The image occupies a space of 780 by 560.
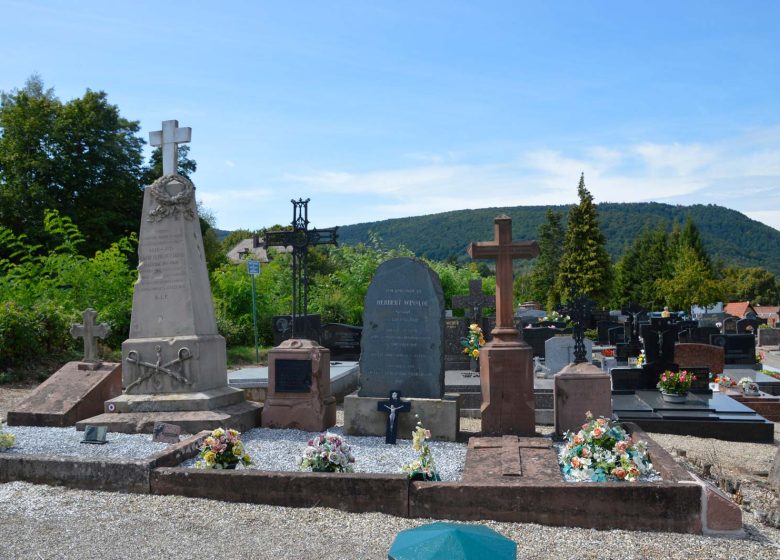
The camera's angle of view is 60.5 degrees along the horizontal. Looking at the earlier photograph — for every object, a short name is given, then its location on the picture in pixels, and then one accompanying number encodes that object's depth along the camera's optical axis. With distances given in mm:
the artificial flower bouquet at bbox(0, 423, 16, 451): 6879
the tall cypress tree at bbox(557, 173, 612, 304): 50125
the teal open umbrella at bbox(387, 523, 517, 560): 2145
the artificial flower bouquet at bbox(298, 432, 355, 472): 5848
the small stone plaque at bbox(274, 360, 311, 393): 8758
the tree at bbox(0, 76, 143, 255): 24656
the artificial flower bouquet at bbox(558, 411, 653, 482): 5703
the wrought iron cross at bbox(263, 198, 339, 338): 9562
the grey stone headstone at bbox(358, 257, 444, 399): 8328
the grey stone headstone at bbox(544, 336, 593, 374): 13086
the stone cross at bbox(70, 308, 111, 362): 9562
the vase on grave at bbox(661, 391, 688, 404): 10898
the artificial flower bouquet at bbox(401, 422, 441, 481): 5574
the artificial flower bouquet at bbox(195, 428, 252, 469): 5988
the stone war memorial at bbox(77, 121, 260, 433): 8688
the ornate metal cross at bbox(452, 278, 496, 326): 18922
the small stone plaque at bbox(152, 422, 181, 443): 7469
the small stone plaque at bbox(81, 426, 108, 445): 7305
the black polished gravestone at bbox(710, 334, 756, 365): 17375
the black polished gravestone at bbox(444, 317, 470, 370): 15500
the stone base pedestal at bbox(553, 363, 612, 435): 8031
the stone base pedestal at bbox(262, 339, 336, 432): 8750
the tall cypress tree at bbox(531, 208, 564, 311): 64875
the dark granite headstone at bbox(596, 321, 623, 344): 22062
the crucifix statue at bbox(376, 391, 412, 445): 7980
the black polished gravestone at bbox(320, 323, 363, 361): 17891
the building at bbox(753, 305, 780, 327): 51794
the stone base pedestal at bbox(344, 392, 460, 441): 8078
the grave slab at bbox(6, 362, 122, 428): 8602
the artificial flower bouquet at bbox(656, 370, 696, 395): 10945
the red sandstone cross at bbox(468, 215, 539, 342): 8578
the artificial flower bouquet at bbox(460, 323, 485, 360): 14496
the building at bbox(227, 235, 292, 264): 62912
